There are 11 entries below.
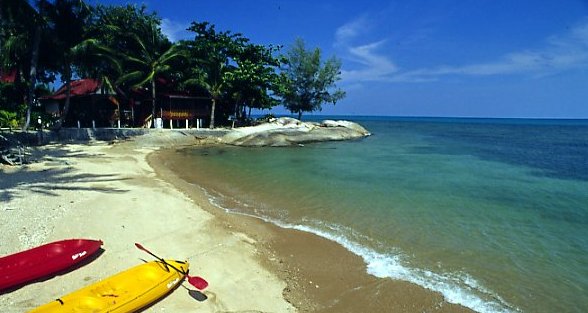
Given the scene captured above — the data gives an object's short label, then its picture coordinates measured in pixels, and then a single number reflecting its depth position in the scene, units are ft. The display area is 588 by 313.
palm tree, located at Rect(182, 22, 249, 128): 122.11
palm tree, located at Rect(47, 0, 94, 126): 88.38
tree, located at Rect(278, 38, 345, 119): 177.27
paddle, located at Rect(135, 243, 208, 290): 24.61
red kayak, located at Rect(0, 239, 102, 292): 23.93
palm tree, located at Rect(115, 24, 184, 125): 112.06
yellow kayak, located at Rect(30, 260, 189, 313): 20.80
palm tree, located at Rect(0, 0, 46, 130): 75.72
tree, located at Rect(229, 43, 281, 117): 125.08
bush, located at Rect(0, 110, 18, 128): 91.50
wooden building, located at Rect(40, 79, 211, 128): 117.39
